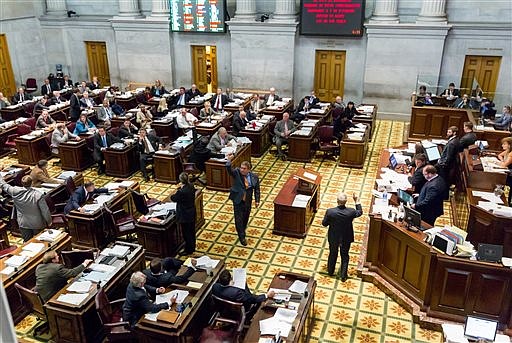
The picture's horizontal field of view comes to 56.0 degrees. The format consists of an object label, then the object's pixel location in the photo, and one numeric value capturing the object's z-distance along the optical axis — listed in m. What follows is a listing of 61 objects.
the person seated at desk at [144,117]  14.07
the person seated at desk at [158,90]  17.34
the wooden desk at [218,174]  11.16
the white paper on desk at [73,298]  6.28
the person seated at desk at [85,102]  15.66
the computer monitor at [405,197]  7.88
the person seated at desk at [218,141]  11.57
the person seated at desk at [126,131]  12.52
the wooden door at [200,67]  19.47
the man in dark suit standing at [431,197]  7.70
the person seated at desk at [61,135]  12.40
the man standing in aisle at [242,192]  8.55
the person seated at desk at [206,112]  14.13
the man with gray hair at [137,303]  5.88
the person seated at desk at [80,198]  8.77
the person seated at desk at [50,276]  6.49
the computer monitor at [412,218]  7.02
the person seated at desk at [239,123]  13.41
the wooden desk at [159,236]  8.30
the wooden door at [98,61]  21.06
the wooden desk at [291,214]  9.12
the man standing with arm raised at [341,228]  7.40
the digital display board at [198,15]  18.23
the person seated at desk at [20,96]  16.39
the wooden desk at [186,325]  5.72
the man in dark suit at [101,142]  12.04
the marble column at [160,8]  19.05
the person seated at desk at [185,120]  13.77
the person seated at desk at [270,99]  15.89
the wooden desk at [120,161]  11.93
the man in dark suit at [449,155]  10.02
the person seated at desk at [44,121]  13.55
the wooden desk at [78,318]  6.23
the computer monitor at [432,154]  10.38
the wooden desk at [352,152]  12.51
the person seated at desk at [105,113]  14.57
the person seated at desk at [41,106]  15.14
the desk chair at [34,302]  6.53
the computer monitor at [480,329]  5.29
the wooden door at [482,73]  16.05
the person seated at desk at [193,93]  16.66
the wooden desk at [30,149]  12.66
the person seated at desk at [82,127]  12.88
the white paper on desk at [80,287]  6.48
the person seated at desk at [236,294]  6.04
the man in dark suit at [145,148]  11.85
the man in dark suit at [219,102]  15.48
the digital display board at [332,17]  16.58
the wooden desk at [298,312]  5.71
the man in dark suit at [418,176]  8.73
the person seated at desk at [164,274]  6.52
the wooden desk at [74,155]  12.28
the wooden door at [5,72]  19.22
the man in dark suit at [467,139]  10.02
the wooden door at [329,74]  17.75
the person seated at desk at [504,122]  11.52
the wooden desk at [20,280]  6.92
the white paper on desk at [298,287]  6.45
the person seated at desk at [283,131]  13.14
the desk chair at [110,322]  6.11
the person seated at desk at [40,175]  9.62
